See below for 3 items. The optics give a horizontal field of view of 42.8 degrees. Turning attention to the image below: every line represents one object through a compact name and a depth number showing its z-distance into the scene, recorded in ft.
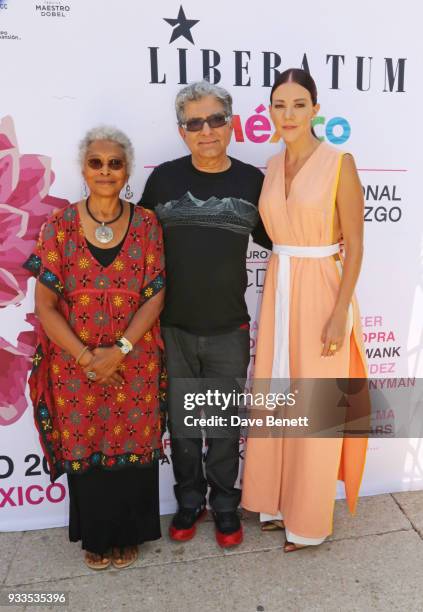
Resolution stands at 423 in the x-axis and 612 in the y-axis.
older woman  7.07
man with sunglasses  7.58
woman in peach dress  7.36
